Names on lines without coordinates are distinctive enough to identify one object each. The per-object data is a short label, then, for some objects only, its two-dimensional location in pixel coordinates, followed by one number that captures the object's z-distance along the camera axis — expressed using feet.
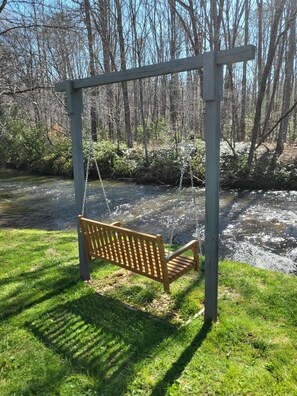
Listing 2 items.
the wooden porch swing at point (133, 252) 10.94
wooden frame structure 8.93
